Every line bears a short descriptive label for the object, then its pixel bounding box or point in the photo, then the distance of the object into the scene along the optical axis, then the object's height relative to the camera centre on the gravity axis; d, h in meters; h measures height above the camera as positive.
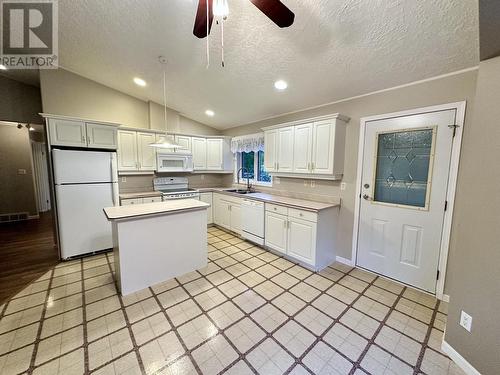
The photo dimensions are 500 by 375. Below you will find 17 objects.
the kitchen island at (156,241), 2.26 -0.90
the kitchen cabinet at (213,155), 4.88 +0.35
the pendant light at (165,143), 2.76 +0.36
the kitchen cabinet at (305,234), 2.78 -0.93
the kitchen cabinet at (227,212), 4.14 -0.92
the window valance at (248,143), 4.34 +0.61
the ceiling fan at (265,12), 1.20 +0.98
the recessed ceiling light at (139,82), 3.46 +1.51
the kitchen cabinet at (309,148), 2.83 +0.36
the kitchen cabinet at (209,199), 4.72 -0.71
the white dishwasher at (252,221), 3.54 -0.93
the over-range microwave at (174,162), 4.32 +0.14
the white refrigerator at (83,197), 2.96 -0.46
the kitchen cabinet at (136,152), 3.89 +0.32
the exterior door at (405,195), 2.22 -0.28
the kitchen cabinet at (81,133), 2.96 +0.53
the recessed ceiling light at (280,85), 2.79 +1.21
